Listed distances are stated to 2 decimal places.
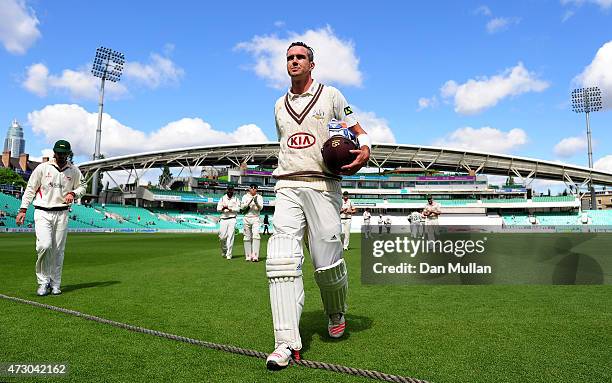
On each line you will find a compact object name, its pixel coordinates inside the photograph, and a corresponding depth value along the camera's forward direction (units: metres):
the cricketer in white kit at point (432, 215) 15.93
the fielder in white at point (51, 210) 6.55
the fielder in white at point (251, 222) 12.66
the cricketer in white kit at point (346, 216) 16.84
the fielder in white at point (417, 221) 19.20
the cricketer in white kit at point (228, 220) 13.48
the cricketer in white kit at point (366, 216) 23.98
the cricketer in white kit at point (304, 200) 3.45
